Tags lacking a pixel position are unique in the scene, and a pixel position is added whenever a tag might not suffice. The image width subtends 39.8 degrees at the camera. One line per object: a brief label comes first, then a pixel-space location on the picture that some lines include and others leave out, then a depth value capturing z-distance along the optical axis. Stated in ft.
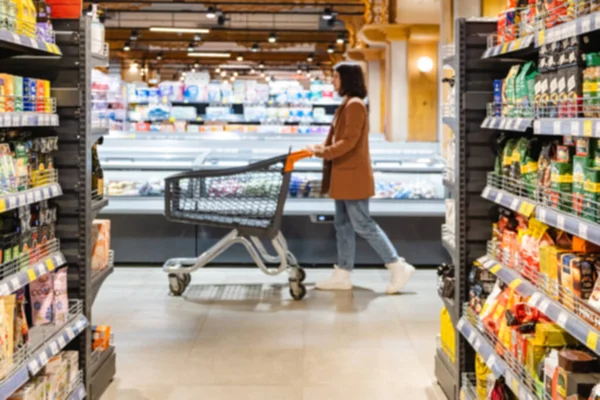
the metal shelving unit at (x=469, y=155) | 12.03
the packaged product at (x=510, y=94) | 10.72
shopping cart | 19.11
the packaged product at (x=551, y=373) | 8.31
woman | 20.02
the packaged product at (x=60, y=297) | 11.36
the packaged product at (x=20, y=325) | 9.82
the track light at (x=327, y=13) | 50.52
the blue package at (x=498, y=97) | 11.50
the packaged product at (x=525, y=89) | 10.09
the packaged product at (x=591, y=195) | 7.88
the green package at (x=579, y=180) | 8.29
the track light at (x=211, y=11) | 48.75
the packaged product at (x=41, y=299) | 11.17
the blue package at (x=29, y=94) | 10.68
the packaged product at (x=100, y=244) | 13.32
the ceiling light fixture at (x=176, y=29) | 52.11
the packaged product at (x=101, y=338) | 13.51
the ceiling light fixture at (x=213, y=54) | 73.21
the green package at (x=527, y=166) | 10.24
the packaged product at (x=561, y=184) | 8.94
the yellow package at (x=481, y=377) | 11.41
